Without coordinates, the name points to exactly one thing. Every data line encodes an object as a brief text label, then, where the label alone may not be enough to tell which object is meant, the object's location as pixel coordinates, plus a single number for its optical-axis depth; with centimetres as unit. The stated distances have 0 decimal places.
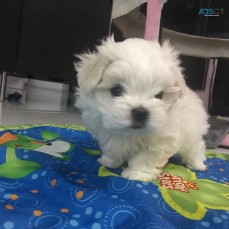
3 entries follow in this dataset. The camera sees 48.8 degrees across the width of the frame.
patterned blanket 17
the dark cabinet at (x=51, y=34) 58
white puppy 22
